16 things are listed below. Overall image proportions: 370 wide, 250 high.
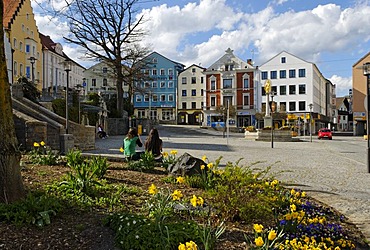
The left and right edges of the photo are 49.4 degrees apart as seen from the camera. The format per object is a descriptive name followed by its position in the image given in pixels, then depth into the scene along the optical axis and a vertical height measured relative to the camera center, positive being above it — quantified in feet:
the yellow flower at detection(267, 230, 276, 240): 11.49 -3.16
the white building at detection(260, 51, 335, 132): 243.19 +25.86
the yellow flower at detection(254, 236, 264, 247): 11.02 -3.19
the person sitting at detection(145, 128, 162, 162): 37.73 -1.78
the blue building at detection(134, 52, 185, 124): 287.89 +21.61
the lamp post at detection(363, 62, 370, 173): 42.55 +3.41
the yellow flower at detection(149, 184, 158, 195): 16.06 -2.59
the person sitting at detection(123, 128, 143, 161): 34.92 -1.77
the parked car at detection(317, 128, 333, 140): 153.99 -3.49
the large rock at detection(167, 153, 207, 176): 25.49 -2.63
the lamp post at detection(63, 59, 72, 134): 63.21 +9.50
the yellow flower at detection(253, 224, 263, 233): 11.96 -3.09
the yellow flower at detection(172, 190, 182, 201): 15.87 -2.76
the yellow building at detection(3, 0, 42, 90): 187.32 +42.80
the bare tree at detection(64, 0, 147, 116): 133.49 +28.91
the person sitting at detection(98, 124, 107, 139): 110.11 -2.19
